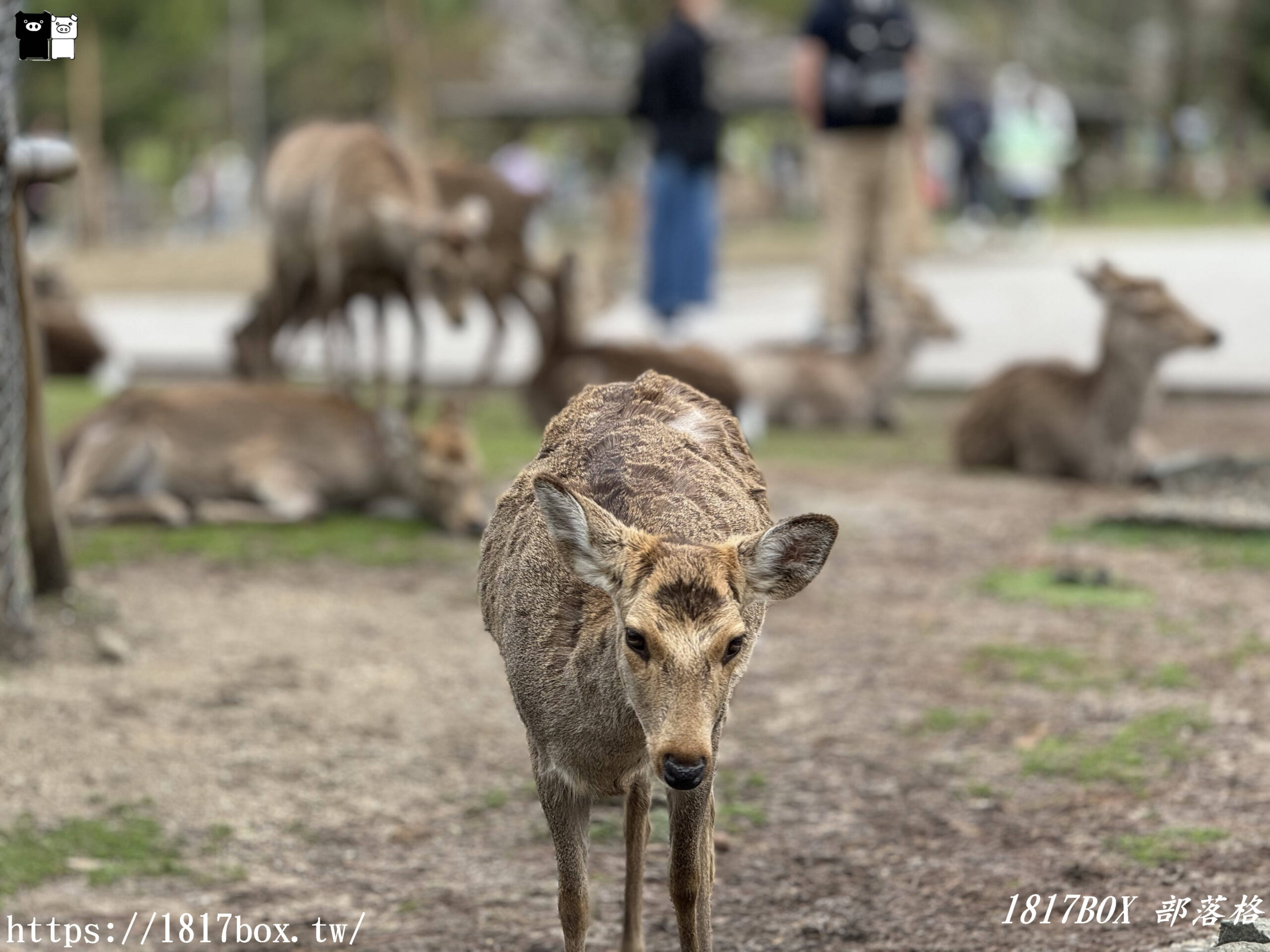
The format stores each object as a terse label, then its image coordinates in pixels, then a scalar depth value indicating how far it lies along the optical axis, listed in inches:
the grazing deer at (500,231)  537.0
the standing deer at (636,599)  138.9
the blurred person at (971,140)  1272.1
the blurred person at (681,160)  528.1
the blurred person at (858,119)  510.0
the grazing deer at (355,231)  447.5
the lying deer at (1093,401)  396.8
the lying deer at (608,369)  431.2
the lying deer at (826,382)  499.8
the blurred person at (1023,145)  1159.0
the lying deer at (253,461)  364.5
